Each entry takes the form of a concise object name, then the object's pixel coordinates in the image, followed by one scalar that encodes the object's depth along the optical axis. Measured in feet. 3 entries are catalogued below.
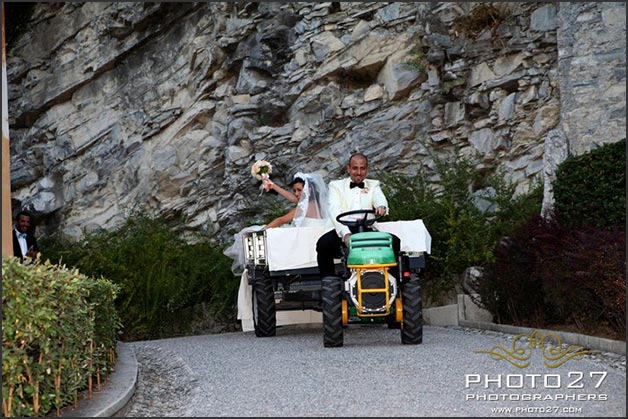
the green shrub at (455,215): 44.50
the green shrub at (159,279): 50.49
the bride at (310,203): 40.27
